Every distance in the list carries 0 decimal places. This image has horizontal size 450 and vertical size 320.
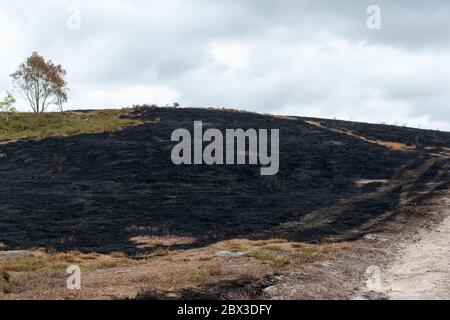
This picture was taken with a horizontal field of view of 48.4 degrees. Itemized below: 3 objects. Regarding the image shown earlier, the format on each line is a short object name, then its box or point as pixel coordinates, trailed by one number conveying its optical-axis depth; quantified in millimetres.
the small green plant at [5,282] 17347
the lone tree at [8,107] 76062
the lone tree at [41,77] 86012
